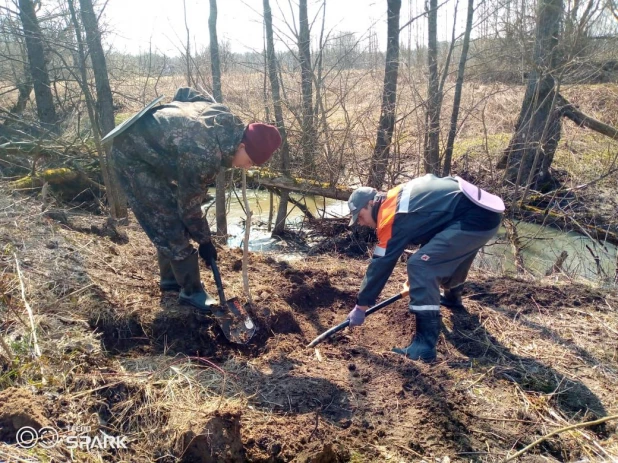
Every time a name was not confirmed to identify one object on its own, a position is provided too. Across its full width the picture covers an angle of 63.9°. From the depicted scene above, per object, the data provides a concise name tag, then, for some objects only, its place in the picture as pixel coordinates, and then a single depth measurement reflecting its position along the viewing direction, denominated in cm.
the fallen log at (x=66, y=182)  765
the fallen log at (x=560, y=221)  679
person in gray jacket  364
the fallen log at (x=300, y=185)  799
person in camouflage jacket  373
